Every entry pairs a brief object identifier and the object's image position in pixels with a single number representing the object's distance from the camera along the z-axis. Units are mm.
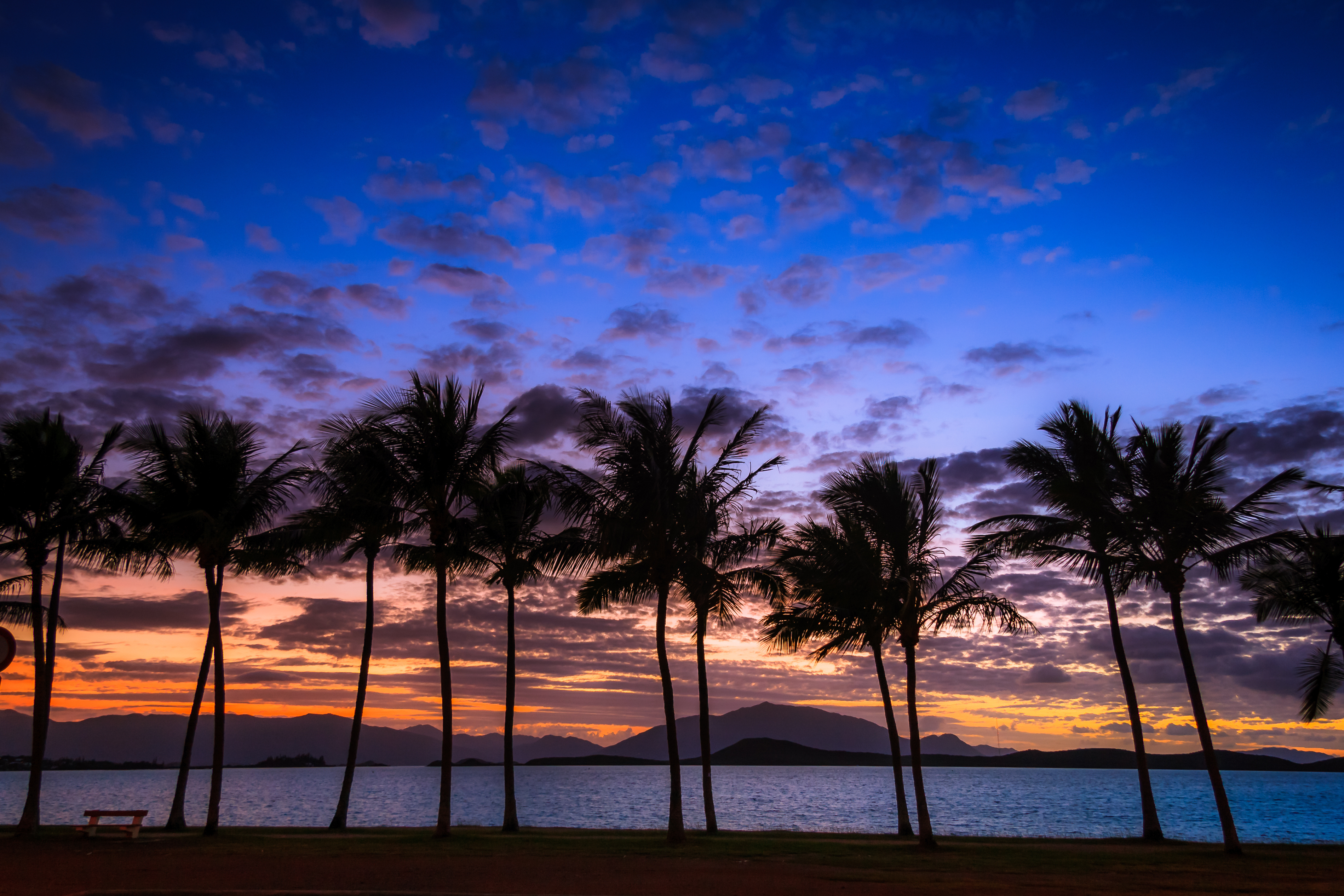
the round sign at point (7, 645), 9812
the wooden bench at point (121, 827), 20656
